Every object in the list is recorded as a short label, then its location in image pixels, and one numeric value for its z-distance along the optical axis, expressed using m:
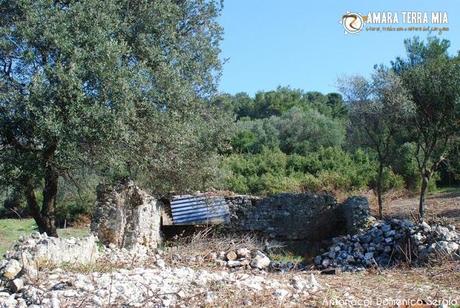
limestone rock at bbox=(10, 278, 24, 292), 6.30
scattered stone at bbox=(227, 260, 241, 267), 11.61
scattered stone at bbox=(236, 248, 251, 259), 12.47
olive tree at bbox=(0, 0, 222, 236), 9.89
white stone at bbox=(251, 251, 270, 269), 11.80
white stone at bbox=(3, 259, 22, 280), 6.61
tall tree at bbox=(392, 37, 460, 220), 16.91
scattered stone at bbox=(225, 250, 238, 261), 12.16
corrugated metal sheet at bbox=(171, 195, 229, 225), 19.45
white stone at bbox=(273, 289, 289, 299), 6.66
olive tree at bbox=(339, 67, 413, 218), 17.17
